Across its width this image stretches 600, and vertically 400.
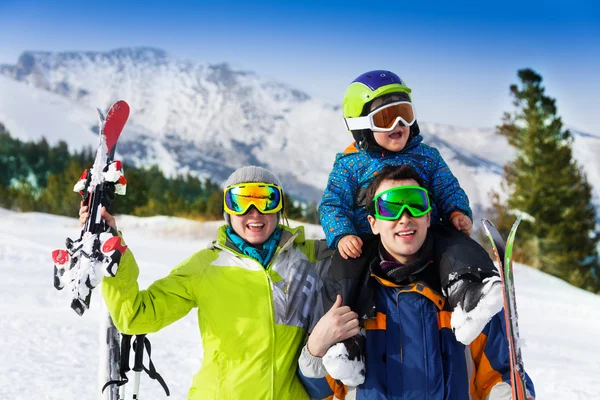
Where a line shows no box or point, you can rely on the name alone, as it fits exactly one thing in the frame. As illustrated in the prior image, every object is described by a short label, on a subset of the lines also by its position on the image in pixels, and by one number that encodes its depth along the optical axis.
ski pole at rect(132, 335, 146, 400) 2.75
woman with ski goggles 2.50
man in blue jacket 2.17
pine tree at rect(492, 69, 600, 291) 31.08
